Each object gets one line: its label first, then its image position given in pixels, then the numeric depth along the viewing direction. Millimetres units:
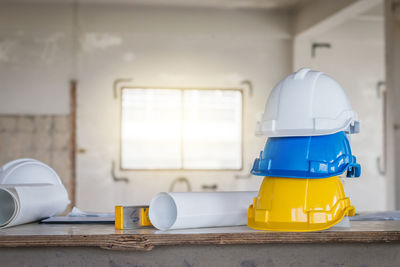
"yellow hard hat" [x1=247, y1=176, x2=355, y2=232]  1319
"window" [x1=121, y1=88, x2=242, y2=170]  6477
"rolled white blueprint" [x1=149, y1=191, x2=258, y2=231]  1341
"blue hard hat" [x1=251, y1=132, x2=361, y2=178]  1330
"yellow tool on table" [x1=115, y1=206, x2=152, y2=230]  1371
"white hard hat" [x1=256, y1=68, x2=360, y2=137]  1352
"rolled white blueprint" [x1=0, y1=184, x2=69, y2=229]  1406
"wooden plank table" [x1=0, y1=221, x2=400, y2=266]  1220
